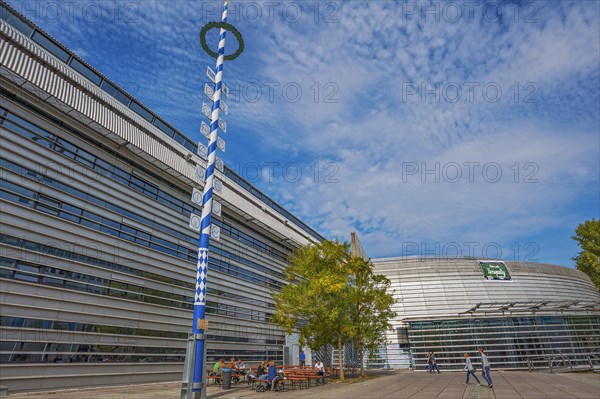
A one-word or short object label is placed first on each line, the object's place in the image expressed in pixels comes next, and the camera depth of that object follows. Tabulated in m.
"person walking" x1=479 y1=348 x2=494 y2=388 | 14.43
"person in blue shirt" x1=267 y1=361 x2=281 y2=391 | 14.57
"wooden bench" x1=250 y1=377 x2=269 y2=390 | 14.56
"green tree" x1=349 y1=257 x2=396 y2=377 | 21.16
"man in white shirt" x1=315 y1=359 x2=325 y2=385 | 18.08
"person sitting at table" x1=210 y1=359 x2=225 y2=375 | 16.83
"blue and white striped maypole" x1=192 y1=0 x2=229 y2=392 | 11.48
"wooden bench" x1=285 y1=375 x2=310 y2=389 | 15.10
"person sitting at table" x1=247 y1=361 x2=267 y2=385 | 15.55
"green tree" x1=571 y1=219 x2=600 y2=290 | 37.65
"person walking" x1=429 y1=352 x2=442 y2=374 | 27.36
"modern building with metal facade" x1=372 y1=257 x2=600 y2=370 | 30.30
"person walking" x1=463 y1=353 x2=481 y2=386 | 16.51
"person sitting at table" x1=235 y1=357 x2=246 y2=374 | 17.92
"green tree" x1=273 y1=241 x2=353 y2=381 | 19.08
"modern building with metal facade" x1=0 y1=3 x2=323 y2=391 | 11.68
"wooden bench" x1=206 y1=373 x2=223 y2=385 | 16.35
